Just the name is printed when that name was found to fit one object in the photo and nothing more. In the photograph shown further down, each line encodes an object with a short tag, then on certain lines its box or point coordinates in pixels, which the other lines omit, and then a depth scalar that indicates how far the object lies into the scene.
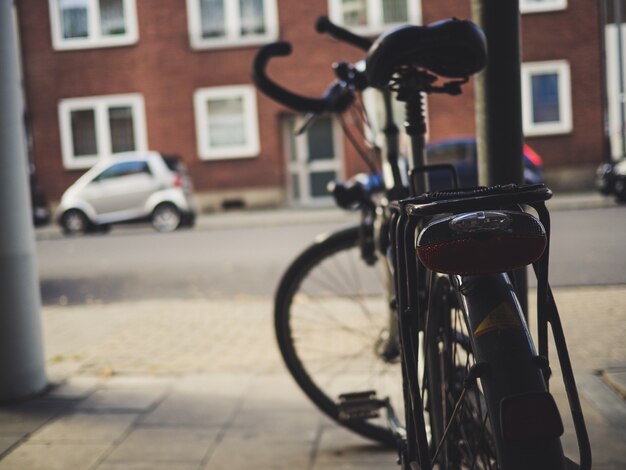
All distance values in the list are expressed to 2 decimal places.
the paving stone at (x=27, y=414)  3.51
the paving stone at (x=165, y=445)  3.11
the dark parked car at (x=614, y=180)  15.51
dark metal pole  2.74
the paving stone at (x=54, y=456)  3.05
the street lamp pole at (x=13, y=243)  3.83
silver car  17.05
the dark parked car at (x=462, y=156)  14.70
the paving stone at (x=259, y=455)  3.00
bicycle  1.47
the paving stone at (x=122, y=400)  3.77
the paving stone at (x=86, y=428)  3.36
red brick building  21.75
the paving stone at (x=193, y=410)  3.53
